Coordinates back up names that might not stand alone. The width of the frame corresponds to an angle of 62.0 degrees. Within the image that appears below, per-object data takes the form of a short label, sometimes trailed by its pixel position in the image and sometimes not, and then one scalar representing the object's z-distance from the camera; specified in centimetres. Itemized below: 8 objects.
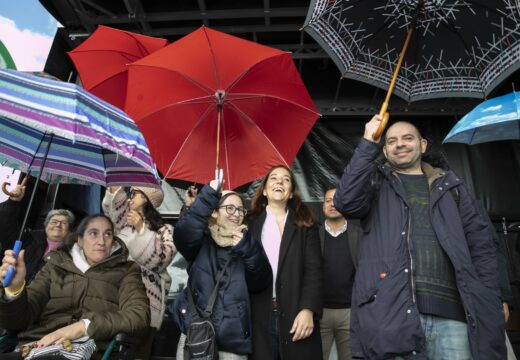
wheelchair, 210
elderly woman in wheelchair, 213
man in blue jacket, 175
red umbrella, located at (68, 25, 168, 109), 370
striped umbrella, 179
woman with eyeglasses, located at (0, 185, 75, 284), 300
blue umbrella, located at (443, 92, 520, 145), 291
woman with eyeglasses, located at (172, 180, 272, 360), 216
